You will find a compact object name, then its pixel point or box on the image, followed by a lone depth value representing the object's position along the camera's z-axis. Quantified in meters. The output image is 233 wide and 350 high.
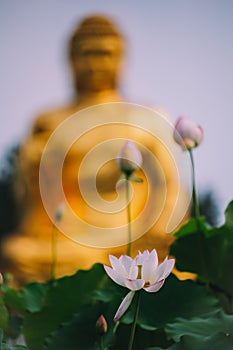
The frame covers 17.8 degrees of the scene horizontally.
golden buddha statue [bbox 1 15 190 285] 9.50
